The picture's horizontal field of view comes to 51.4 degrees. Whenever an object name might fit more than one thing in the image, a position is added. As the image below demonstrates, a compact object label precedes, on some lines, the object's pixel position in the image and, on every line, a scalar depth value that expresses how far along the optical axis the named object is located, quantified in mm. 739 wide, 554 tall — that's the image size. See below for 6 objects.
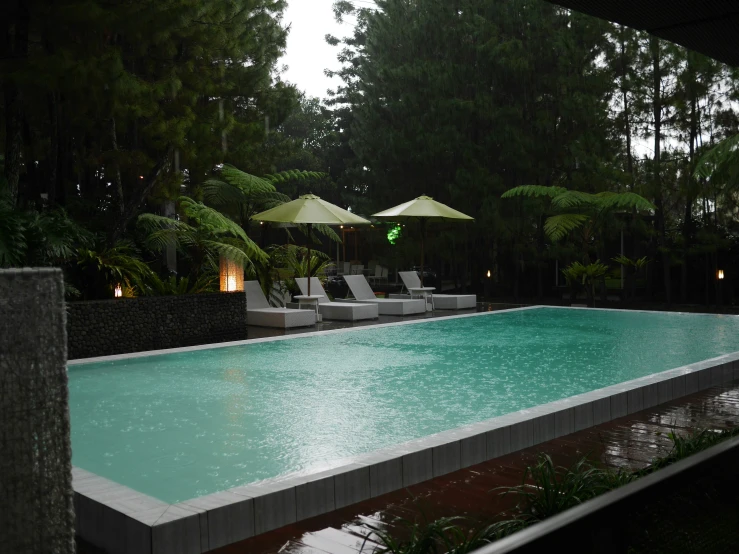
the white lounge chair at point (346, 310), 14164
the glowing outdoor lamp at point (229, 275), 12266
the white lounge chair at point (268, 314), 12906
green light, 21906
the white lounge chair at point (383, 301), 15250
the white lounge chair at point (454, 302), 16625
